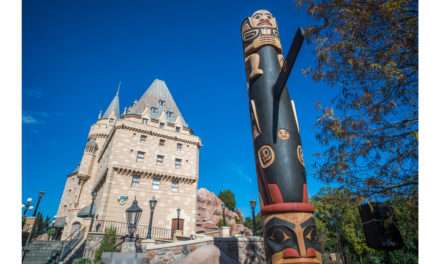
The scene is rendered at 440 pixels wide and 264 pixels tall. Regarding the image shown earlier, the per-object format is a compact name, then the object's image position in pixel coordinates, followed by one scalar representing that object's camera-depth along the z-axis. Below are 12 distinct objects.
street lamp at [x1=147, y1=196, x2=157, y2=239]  14.01
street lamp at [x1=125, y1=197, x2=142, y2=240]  11.93
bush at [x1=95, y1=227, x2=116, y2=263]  13.98
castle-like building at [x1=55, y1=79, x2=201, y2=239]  22.97
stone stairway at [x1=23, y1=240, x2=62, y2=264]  13.26
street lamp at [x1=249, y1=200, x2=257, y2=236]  14.99
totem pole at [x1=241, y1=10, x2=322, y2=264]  3.49
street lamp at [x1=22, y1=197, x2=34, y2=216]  15.59
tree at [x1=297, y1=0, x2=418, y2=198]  4.61
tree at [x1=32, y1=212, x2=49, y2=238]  38.64
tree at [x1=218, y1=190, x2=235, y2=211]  52.12
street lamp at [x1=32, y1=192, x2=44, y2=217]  14.65
